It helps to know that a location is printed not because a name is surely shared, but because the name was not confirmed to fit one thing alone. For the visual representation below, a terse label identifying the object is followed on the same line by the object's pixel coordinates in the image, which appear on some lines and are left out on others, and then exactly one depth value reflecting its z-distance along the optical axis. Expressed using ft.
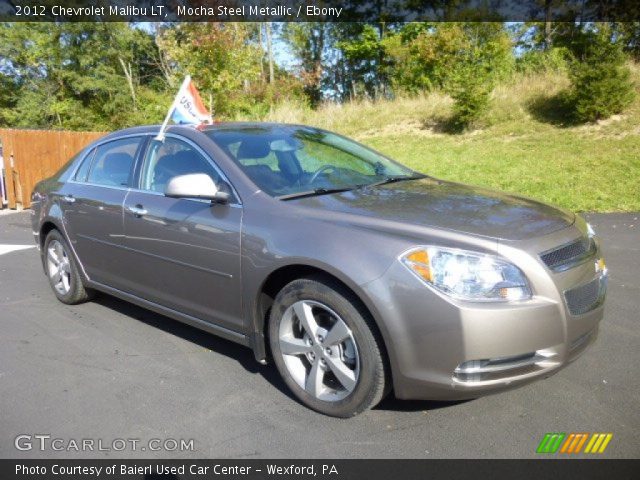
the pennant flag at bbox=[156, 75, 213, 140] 16.88
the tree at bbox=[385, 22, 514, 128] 79.82
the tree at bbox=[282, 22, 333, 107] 116.06
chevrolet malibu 8.57
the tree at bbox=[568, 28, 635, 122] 43.09
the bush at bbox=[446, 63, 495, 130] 48.55
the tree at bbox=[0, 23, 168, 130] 108.27
